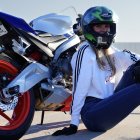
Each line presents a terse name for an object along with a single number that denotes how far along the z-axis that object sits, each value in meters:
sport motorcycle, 4.03
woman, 3.98
